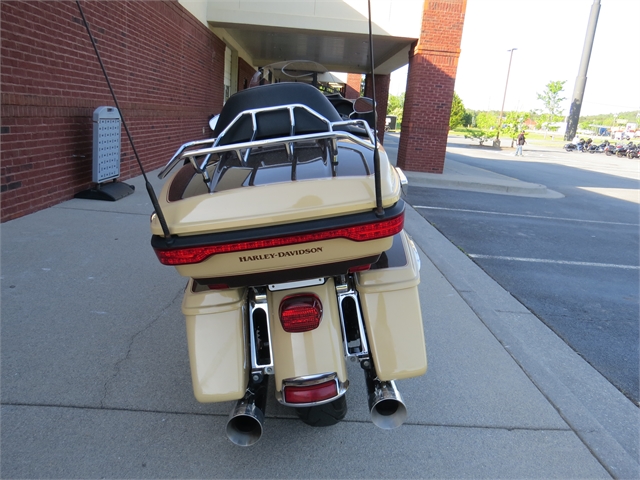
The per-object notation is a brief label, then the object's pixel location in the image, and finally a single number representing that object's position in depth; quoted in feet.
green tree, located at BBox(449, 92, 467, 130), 168.67
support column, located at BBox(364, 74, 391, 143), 63.21
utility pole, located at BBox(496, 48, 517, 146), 153.57
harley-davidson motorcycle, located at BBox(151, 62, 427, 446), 6.41
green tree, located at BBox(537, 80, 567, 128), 215.92
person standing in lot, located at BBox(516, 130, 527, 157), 92.58
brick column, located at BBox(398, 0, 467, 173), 39.37
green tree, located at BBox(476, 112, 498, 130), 184.81
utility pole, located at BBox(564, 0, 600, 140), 127.65
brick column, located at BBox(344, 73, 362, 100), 87.02
